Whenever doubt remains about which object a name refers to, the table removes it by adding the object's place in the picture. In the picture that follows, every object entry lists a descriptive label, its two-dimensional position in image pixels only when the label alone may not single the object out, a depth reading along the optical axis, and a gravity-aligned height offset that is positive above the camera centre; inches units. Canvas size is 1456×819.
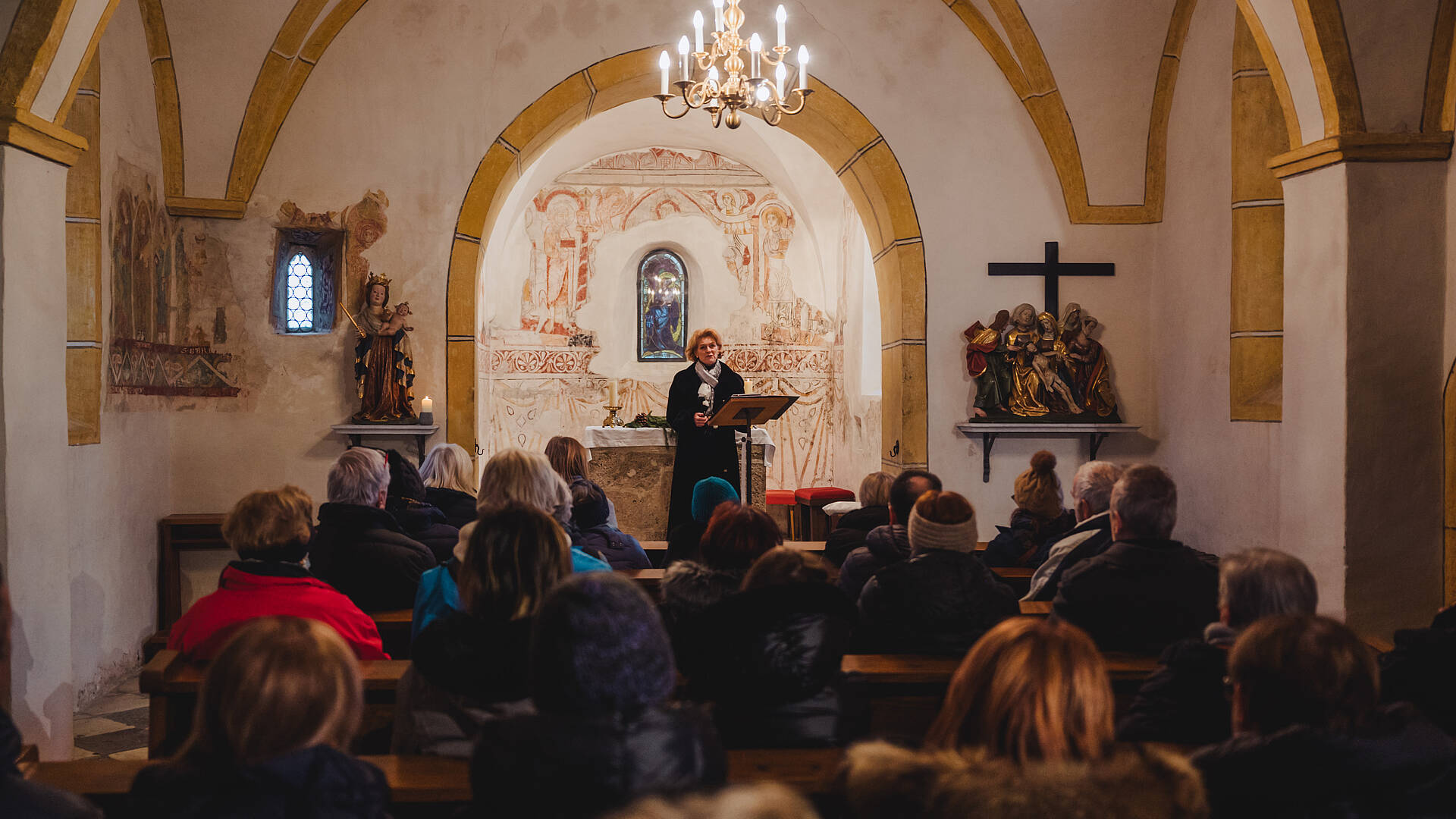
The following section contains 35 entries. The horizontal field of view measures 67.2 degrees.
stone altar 370.3 -24.7
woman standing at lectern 309.4 -11.0
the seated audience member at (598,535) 180.1 -22.7
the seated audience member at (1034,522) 195.2 -22.1
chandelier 225.5 +71.2
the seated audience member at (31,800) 65.1 -24.1
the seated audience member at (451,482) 198.2 -15.5
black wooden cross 303.6 +36.5
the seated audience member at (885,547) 149.0 -20.0
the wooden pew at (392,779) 91.6 -32.8
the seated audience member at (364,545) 155.9 -20.9
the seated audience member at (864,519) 185.9 -20.7
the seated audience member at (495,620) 96.7 -19.7
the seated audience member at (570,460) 196.9 -10.9
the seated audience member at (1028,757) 58.7 -20.1
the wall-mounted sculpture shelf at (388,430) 286.7 -8.1
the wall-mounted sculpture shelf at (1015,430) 296.7 -8.2
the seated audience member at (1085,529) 155.4 -19.0
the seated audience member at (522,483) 145.6 -11.3
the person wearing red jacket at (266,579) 123.9 -20.8
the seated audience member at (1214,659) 94.0 -22.8
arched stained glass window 563.8 +44.4
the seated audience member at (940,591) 125.6 -22.1
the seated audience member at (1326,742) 72.5 -22.8
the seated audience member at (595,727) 65.8 -20.2
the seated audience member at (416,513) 178.7 -18.9
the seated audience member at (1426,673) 99.6 -25.1
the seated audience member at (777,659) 102.3 -24.3
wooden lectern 253.8 -2.5
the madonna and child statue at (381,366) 288.4 +8.9
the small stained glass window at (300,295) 296.5 +28.1
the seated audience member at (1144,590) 126.5 -21.9
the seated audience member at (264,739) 64.1 -20.1
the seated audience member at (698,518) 181.0 -20.3
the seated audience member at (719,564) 120.6 -18.6
